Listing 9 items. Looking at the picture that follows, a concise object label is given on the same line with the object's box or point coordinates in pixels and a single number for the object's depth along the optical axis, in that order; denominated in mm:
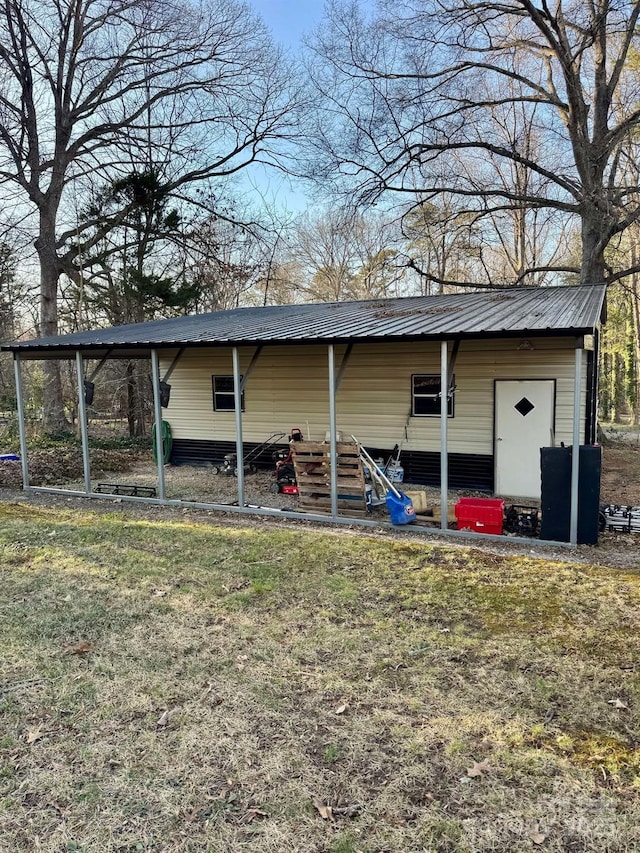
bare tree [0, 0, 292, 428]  15625
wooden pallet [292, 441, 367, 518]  7336
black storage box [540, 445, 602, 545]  5836
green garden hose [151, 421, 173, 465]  12156
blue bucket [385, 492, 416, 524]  6934
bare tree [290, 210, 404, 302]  25141
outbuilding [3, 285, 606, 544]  7551
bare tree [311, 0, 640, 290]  12805
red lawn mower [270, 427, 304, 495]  9062
